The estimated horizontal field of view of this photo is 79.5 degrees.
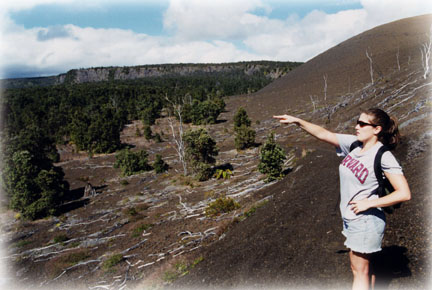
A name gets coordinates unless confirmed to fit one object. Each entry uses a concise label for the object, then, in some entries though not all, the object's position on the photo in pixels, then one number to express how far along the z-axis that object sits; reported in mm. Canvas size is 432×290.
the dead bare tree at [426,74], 29125
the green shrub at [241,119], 44219
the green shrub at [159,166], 30484
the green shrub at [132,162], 32281
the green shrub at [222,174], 23286
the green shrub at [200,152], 24016
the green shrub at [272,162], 17547
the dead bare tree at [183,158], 26172
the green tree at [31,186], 21156
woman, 2604
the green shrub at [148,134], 53797
